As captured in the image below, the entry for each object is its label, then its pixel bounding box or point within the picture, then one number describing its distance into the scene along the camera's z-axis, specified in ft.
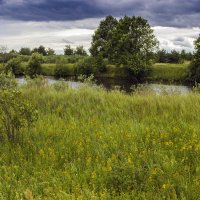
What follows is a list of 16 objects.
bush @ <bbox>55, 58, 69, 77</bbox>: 237.04
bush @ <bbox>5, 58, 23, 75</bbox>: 269.44
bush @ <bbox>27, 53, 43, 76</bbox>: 253.03
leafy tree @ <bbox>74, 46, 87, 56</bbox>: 314.14
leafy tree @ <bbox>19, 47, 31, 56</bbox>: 366.43
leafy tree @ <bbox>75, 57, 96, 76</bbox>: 214.07
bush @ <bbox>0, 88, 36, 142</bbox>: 23.93
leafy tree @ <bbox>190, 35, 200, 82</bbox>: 167.73
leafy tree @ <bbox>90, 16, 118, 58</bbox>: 223.30
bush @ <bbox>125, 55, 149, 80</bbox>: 185.68
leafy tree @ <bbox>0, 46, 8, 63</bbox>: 313.67
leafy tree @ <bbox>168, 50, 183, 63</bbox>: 220.12
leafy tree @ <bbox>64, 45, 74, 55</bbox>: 316.19
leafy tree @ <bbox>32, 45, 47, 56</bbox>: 358.02
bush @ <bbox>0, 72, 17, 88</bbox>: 41.89
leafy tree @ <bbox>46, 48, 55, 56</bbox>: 352.63
